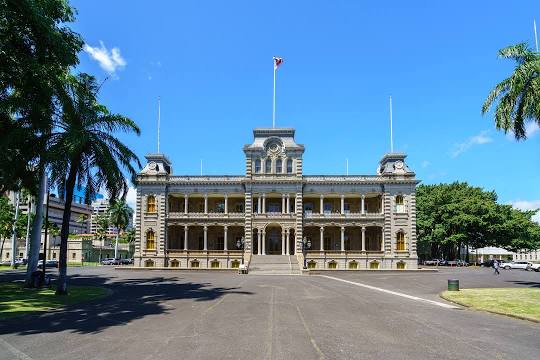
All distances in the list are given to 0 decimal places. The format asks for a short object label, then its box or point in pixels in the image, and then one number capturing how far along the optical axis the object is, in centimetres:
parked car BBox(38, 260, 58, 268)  6206
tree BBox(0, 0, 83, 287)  1916
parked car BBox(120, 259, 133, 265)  7512
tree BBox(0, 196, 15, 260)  6606
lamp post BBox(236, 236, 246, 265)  5708
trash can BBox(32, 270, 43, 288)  2836
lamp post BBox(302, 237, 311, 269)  5643
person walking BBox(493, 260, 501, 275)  4612
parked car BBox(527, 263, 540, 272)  5775
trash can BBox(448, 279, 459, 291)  2716
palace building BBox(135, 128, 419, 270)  5703
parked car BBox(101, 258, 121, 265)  7482
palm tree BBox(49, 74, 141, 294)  2358
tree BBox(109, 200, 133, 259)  8325
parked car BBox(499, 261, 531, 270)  6208
